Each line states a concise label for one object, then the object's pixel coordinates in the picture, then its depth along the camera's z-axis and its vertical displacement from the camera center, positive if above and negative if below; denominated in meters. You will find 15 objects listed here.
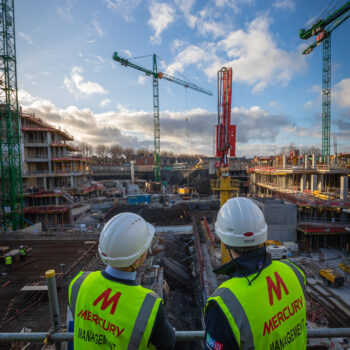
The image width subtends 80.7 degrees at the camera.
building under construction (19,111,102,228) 27.31 -1.25
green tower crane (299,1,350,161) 32.86 +22.64
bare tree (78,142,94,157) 95.24 +8.35
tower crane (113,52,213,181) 58.79 +27.67
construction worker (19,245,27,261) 12.65 -5.34
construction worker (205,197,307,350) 1.30 -0.91
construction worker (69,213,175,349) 1.42 -1.01
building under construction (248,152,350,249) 18.78 -3.43
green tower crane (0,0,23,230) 22.77 +3.83
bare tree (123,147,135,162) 104.97 +6.79
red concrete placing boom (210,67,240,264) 14.43 +2.28
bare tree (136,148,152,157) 115.96 +8.32
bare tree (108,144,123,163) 102.93 +7.39
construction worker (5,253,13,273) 11.46 -5.41
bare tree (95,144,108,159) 100.81 +7.62
